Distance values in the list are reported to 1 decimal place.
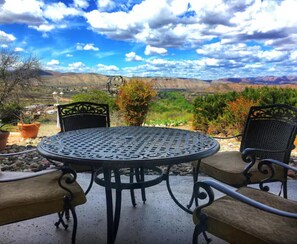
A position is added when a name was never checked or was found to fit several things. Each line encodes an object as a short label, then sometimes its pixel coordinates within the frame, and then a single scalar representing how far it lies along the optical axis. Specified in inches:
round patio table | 59.1
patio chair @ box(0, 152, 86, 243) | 59.1
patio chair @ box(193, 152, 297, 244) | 48.3
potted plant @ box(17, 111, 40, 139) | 226.1
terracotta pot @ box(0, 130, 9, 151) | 183.7
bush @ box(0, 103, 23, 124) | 236.5
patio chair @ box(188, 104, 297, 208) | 80.7
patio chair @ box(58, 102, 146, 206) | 110.2
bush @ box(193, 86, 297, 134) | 215.0
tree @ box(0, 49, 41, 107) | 233.3
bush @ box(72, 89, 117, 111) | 243.1
